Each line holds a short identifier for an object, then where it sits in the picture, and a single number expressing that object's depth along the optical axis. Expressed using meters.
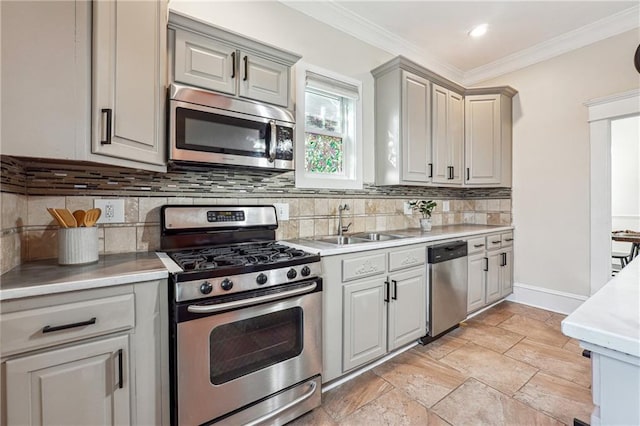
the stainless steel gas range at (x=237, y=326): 1.29
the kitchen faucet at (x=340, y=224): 2.62
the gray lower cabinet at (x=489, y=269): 2.91
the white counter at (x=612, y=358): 0.58
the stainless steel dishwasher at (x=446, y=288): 2.44
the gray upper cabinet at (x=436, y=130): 2.81
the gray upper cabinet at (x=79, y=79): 1.05
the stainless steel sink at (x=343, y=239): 2.48
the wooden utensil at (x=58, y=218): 1.32
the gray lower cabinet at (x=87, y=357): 0.99
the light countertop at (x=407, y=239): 1.88
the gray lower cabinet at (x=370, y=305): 1.84
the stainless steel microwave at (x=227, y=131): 1.61
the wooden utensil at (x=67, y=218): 1.35
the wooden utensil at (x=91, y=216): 1.43
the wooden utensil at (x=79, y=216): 1.43
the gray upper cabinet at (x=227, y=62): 1.63
